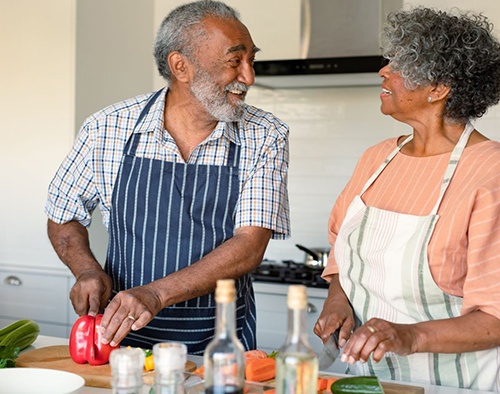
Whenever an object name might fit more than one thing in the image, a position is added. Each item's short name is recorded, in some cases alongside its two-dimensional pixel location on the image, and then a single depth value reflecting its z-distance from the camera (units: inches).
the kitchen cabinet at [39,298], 150.9
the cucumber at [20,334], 75.4
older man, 87.0
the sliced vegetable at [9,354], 69.2
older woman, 71.9
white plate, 61.4
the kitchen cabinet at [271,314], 140.3
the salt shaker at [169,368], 50.0
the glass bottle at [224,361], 46.9
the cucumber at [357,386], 59.2
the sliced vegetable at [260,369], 65.4
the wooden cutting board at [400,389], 63.8
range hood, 138.8
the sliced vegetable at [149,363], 68.0
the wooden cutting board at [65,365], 67.5
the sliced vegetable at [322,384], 62.1
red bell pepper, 70.4
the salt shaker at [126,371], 47.7
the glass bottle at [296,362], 46.7
